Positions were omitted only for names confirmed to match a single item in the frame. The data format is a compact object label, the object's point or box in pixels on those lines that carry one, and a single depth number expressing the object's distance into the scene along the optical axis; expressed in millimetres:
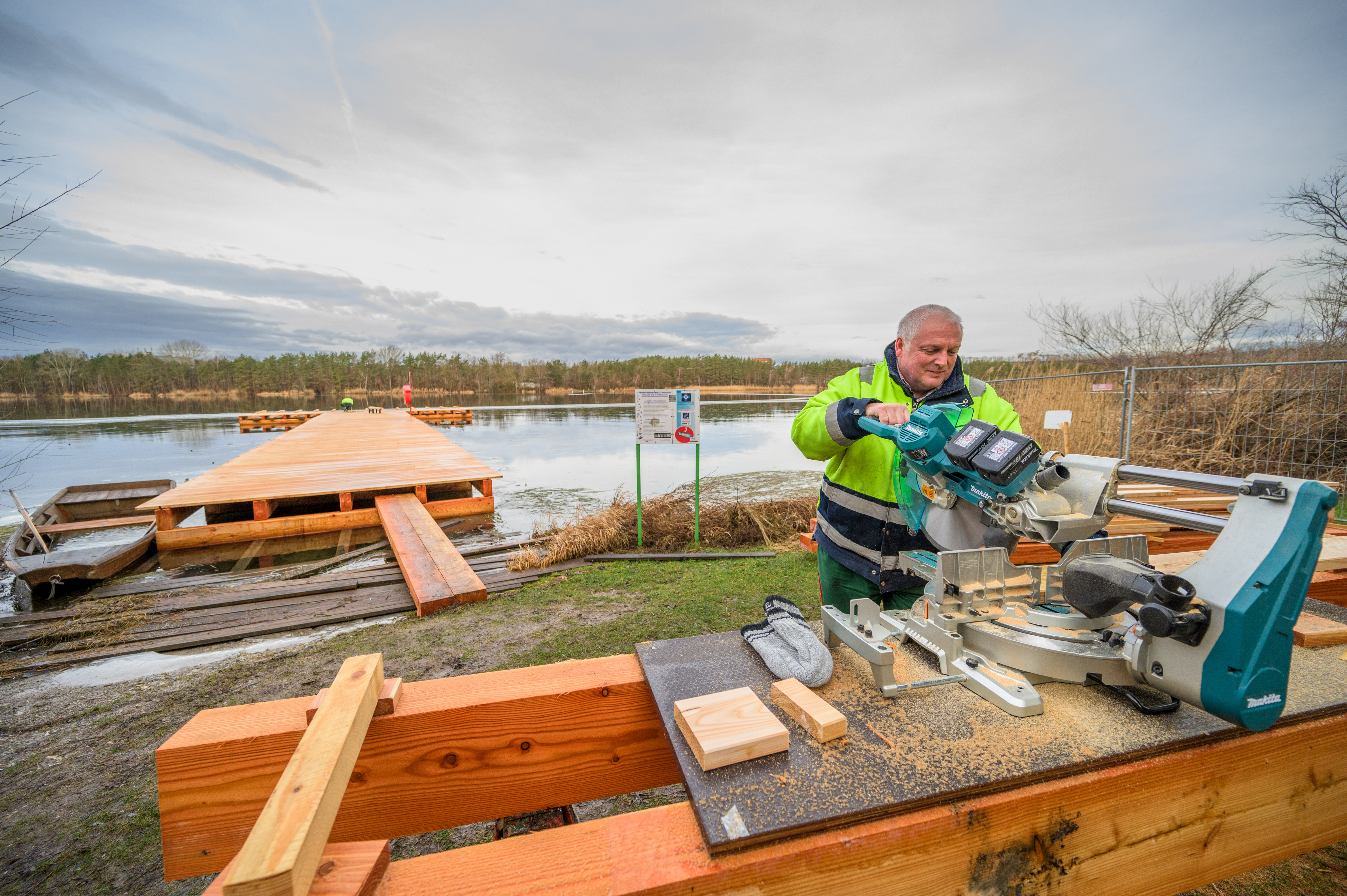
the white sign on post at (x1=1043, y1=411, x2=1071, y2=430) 5918
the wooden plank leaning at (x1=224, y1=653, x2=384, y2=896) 622
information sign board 6234
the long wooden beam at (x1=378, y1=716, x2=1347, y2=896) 761
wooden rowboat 4773
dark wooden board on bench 813
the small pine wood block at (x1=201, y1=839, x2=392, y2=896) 714
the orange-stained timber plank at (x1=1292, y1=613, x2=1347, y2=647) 1374
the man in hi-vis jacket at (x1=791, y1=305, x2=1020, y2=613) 2057
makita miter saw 880
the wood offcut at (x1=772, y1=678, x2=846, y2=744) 958
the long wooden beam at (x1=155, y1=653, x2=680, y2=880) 1035
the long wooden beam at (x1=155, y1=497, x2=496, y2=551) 6074
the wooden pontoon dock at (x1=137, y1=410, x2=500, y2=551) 6281
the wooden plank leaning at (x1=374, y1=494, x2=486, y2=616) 4516
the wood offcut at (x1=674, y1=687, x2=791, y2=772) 889
